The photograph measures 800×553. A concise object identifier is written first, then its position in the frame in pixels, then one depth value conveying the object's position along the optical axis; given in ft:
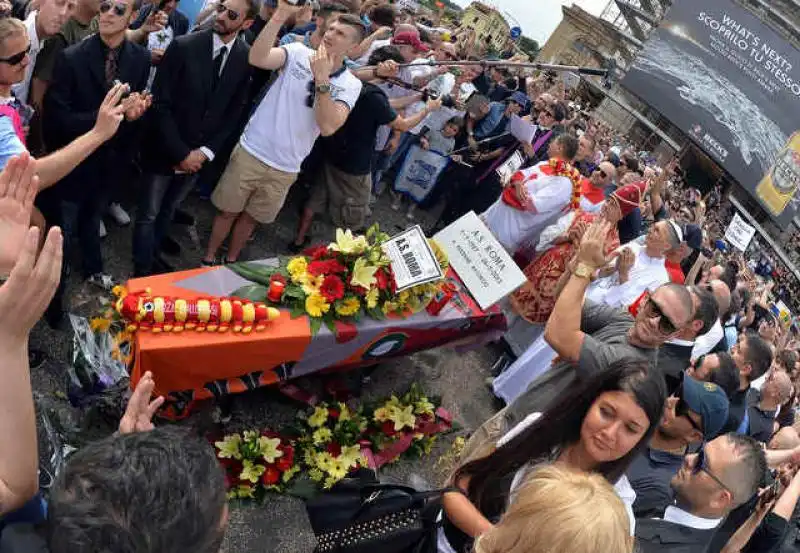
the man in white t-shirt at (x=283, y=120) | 12.07
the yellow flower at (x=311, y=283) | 10.47
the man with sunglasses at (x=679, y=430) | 9.46
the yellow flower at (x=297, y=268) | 10.72
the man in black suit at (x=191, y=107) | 11.44
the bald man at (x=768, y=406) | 15.10
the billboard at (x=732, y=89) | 71.82
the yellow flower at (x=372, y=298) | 10.98
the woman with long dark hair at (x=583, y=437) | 6.86
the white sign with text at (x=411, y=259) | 11.39
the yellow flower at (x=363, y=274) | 10.86
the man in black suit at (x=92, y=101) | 9.98
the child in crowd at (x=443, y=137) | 21.44
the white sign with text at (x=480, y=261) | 13.15
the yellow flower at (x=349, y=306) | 10.68
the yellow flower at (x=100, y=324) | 9.14
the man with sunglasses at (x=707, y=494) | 8.16
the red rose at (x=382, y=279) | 11.22
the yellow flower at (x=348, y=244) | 11.00
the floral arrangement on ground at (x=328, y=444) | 10.00
